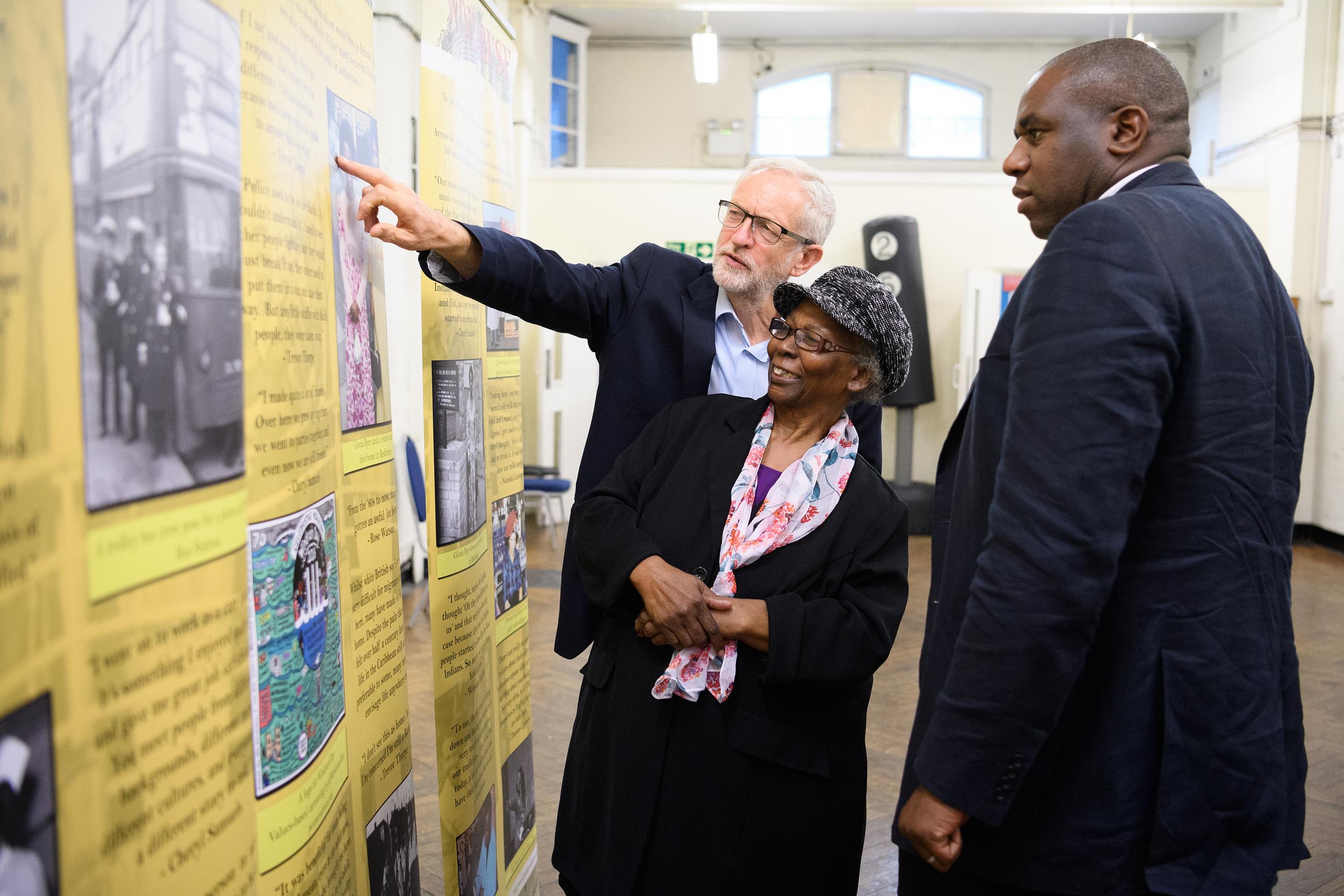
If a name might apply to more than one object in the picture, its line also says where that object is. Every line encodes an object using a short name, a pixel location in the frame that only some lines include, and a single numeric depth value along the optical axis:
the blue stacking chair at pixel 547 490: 7.90
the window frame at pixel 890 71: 12.06
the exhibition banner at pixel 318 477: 1.20
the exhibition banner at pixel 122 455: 0.76
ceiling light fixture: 8.27
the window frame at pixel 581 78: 10.77
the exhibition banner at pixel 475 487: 1.99
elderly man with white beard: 2.17
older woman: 1.69
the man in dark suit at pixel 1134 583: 1.15
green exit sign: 9.42
